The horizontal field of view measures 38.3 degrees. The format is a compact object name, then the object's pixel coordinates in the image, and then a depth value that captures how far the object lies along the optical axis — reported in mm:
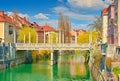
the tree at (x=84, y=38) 49220
